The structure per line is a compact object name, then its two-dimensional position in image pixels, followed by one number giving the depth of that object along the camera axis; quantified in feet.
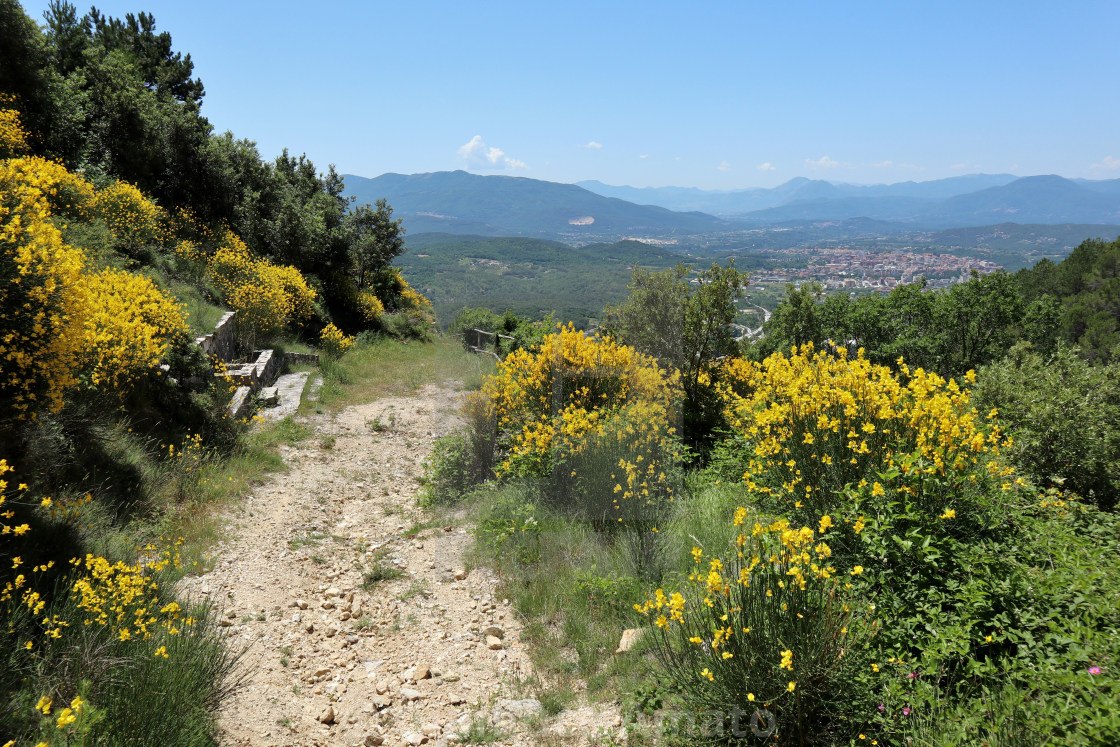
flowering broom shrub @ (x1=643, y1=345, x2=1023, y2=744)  7.82
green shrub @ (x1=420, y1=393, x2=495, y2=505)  22.01
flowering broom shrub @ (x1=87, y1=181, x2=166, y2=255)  31.01
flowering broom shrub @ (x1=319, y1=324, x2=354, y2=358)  46.50
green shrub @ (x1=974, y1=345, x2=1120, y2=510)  16.46
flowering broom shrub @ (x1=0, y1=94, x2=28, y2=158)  30.30
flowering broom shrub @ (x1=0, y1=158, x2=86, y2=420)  12.41
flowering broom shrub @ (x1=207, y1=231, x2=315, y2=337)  38.14
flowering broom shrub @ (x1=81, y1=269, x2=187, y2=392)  17.20
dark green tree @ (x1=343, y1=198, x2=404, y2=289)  66.90
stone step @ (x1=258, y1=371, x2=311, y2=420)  28.95
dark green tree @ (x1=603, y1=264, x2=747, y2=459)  31.14
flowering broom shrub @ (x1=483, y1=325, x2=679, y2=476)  21.58
